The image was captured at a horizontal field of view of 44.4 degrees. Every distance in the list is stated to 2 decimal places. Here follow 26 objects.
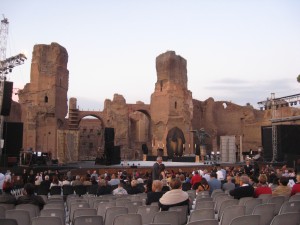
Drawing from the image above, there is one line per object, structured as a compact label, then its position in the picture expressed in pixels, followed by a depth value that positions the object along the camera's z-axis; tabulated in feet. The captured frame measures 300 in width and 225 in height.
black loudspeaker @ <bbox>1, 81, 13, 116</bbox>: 72.69
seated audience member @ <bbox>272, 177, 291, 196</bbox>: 24.79
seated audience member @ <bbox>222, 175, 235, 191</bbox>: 32.63
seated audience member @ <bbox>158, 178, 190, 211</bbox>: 20.24
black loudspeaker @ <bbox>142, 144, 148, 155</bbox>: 148.87
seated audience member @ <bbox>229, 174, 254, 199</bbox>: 23.45
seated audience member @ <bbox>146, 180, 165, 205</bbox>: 22.57
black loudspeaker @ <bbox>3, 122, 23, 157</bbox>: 88.63
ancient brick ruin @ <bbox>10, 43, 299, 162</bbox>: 139.33
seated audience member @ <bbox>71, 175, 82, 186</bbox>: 38.78
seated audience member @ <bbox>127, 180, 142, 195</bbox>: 34.14
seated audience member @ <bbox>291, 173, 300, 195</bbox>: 24.51
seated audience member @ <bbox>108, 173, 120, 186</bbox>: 39.66
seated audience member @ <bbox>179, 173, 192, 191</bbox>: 37.30
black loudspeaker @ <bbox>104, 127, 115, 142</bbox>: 104.64
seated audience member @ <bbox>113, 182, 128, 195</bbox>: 30.59
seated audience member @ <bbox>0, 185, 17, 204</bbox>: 23.25
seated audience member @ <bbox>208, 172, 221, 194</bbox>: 33.35
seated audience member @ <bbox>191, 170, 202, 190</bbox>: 36.43
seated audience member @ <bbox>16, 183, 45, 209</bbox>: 22.39
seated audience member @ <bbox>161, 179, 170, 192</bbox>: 28.65
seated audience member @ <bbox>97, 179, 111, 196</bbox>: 34.12
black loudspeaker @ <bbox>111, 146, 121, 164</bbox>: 105.50
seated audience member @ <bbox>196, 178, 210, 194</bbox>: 29.64
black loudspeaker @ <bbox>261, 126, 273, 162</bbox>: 103.25
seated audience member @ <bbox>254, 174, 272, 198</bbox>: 24.81
